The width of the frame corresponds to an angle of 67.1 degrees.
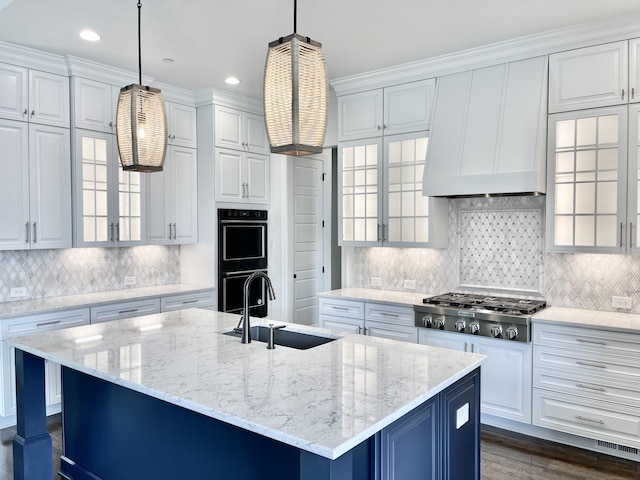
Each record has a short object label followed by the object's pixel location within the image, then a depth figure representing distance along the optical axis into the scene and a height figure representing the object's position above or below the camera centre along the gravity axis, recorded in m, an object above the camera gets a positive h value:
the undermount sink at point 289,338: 2.80 -0.65
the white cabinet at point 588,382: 3.15 -1.05
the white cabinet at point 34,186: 3.80 +0.35
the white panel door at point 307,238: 5.97 -0.11
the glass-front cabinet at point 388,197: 4.34 +0.30
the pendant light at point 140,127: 2.36 +0.50
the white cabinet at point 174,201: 4.82 +0.29
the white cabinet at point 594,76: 3.37 +1.11
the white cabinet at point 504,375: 3.53 -1.09
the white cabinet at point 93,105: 4.18 +1.10
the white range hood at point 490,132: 3.67 +0.78
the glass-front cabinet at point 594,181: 3.37 +0.36
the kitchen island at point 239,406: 1.61 -0.62
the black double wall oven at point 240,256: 5.11 -0.30
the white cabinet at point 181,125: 4.95 +1.09
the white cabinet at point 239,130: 5.13 +1.09
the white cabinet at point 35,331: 3.60 -0.80
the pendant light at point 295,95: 1.81 +0.51
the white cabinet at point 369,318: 4.14 -0.82
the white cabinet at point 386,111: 4.33 +1.12
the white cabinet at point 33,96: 3.80 +1.08
